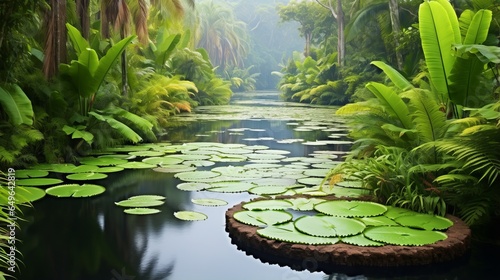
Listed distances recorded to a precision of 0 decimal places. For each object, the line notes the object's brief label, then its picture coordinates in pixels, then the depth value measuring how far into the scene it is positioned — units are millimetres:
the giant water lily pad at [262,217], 3439
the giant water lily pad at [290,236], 3051
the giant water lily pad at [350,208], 3564
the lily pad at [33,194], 4244
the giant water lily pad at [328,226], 3170
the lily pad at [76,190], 4449
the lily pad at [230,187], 4703
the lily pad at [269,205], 3836
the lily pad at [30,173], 5111
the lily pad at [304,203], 3909
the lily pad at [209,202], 4286
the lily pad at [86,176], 5133
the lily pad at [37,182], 4734
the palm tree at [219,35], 44062
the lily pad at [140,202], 4238
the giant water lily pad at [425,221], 3303
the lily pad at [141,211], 3977
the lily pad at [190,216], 3840
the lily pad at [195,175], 5259
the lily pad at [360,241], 3006
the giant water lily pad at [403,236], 3020
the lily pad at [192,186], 4814
